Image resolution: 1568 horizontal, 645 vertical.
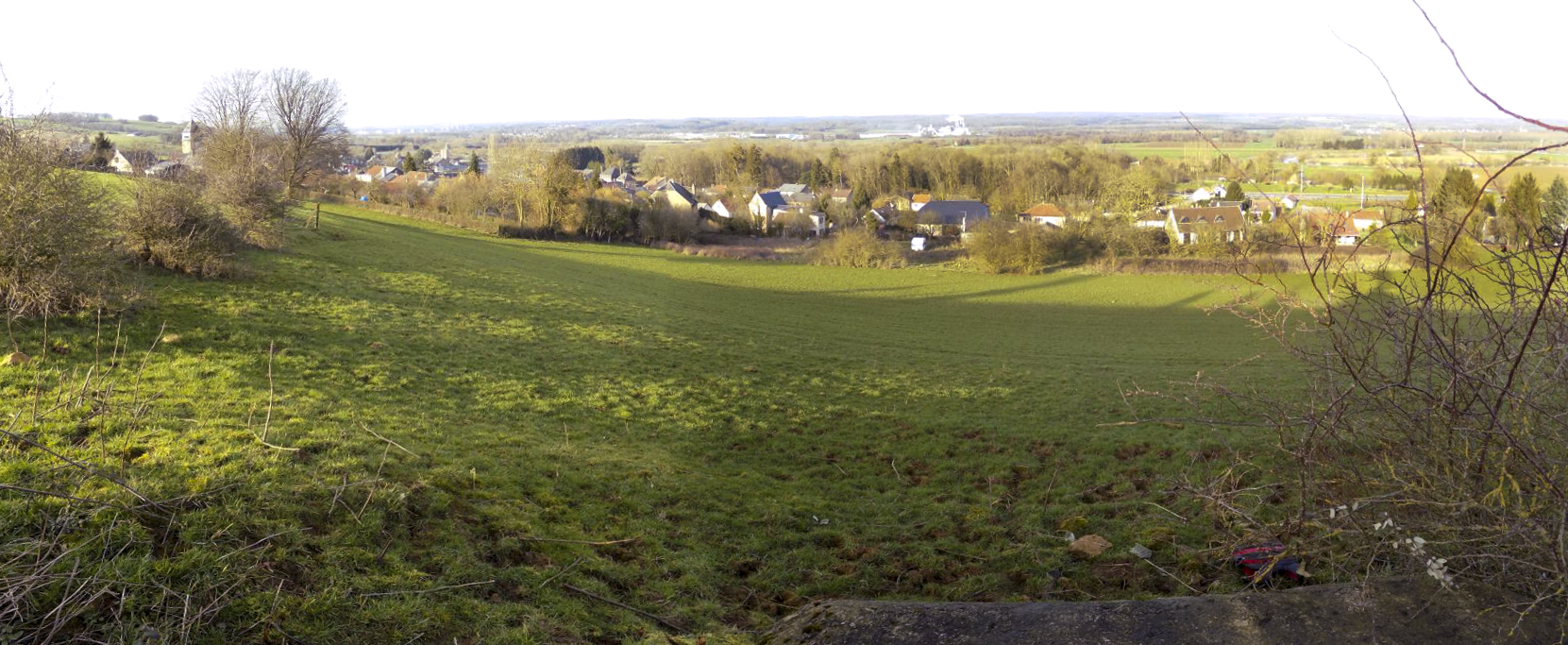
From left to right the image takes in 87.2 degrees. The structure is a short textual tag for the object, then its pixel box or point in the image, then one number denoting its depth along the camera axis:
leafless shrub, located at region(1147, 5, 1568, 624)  4.20
